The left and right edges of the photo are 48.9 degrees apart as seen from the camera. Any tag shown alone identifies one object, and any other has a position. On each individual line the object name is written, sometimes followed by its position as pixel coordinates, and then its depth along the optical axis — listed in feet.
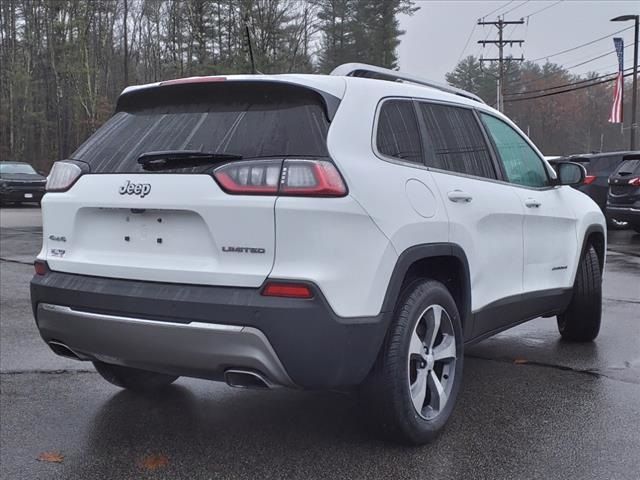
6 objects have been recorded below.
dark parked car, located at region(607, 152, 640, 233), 44.73
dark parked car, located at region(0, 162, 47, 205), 83.10
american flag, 99.86
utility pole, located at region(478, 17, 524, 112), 184.96
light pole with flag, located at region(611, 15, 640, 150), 97.30
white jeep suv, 9.53
